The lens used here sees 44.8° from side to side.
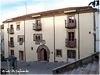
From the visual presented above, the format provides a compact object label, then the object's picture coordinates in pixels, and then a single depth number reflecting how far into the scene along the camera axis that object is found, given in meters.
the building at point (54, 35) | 12.12
